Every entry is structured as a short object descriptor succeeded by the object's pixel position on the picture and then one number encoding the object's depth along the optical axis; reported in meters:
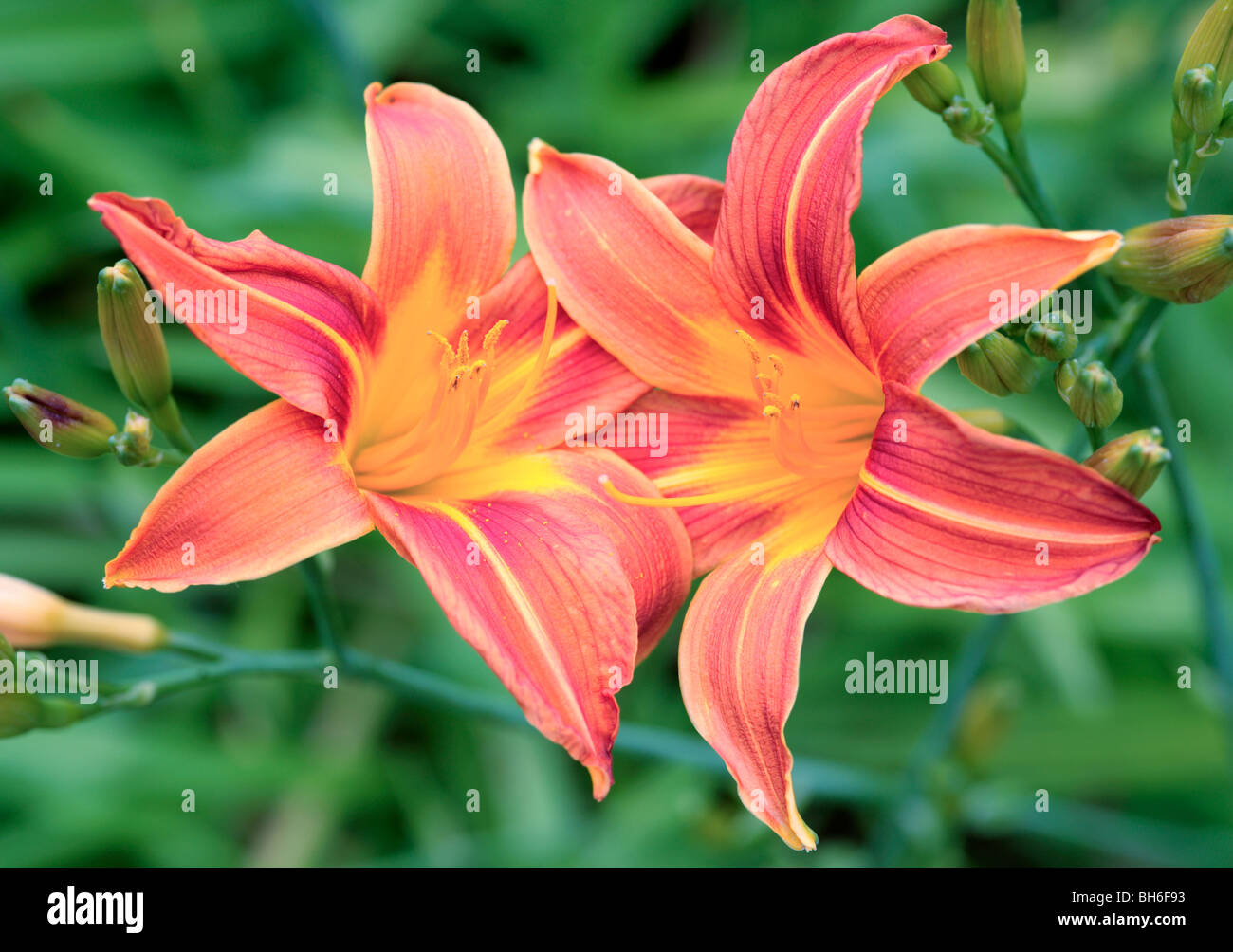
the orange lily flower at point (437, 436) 0.47
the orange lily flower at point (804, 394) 0.46
